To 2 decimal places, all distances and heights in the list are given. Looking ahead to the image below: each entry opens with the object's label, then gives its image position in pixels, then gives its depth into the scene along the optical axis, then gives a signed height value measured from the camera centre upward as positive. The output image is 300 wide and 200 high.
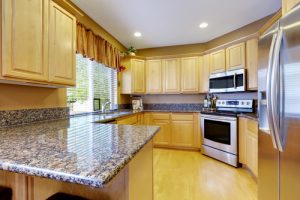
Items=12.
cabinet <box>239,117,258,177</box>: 2.25 -0.68
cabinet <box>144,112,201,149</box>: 3.68 -0.70
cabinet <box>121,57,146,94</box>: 4.02 +0.58
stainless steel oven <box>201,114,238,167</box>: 2.79 -0.72
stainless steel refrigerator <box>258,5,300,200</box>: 1.04 -0.05
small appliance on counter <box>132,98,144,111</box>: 4.15 -0.13
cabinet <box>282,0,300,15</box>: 1.22 +0.75
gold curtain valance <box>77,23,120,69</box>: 2.44 +0.91
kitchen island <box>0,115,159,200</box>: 0.57 -0.24
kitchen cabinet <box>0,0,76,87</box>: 1.25 +0.52
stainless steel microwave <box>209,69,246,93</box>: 2.94 +0.35
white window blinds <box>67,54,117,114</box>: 2.64 +0.23
